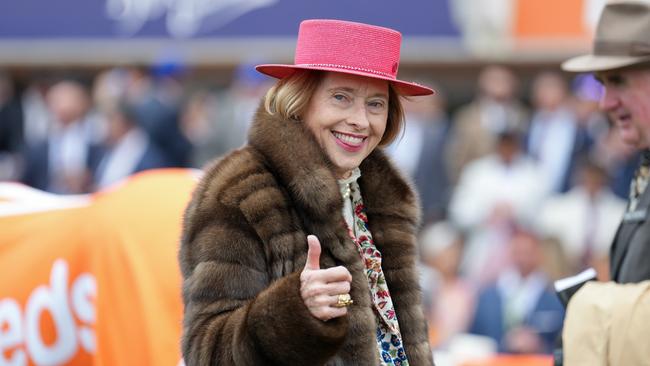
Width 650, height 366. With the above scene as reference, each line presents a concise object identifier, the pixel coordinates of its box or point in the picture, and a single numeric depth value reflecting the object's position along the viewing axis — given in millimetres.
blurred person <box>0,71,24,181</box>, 14034
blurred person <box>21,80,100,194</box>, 11664
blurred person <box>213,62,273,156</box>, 12430
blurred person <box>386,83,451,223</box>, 11930
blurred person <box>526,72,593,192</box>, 11078
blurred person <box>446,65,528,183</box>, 11891
